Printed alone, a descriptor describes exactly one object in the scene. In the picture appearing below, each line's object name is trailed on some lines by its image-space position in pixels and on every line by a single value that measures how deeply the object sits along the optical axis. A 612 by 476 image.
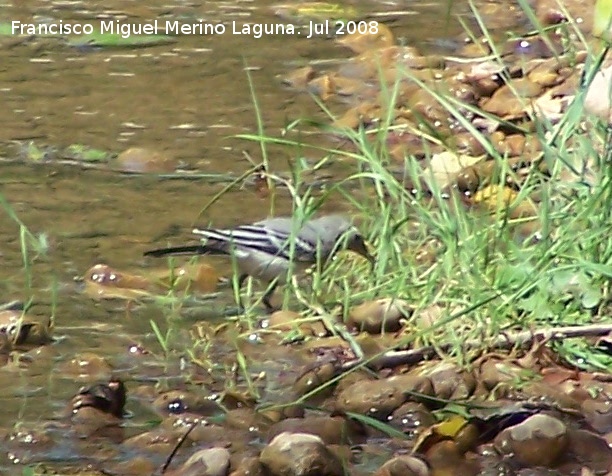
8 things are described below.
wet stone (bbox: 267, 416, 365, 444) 7.09
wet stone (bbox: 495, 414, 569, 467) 6.83
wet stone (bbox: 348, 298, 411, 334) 8.32
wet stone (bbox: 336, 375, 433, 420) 7.31
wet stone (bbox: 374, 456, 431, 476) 6.61
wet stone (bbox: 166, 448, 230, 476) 6.62
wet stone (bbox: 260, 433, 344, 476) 6.55
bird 8.71
